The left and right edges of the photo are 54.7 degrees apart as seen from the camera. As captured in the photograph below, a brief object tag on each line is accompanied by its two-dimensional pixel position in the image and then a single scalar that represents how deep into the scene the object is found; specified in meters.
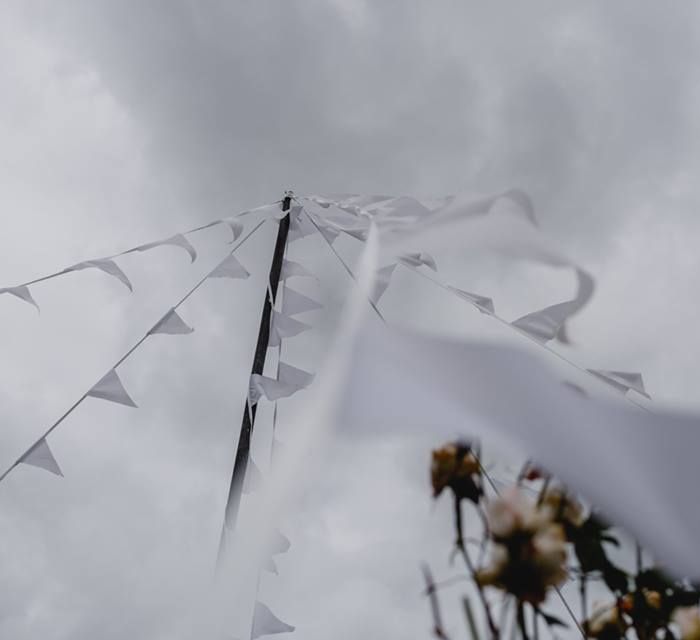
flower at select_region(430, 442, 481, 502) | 0.64
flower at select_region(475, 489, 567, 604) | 0.55
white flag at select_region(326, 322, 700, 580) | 0.49
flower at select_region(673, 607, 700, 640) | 0.64
